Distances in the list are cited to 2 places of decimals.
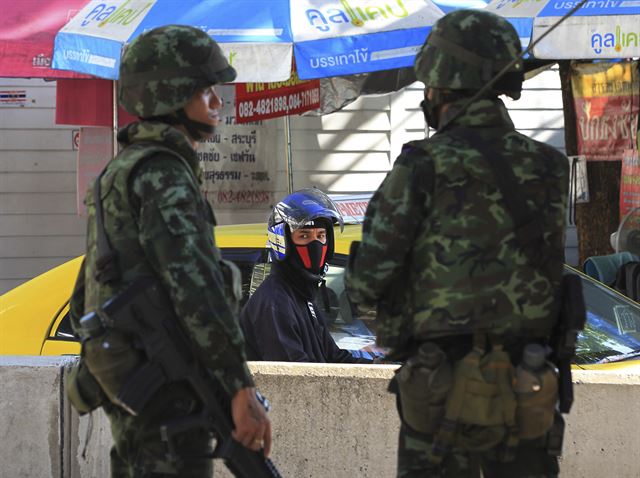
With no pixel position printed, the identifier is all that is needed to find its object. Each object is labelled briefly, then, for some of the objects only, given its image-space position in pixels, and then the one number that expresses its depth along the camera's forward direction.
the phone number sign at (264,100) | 19.02
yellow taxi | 11.05
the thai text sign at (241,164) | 22.59
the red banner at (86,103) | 18.42
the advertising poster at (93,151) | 19.09
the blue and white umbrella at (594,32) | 13.25
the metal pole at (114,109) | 18.21
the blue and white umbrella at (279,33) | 13.96
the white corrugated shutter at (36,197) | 22.20
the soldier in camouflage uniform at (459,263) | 6.21
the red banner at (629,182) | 17.95
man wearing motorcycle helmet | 10.33
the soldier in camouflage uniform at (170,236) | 5.91
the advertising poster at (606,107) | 17.56
